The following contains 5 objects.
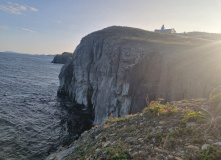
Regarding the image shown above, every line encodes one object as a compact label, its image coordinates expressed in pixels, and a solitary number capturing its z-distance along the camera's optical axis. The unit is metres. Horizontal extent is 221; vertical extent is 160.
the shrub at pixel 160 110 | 7.67
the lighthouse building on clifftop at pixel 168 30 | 98.24
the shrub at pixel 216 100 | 6.86
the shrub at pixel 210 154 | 3.90
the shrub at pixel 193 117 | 6.01
